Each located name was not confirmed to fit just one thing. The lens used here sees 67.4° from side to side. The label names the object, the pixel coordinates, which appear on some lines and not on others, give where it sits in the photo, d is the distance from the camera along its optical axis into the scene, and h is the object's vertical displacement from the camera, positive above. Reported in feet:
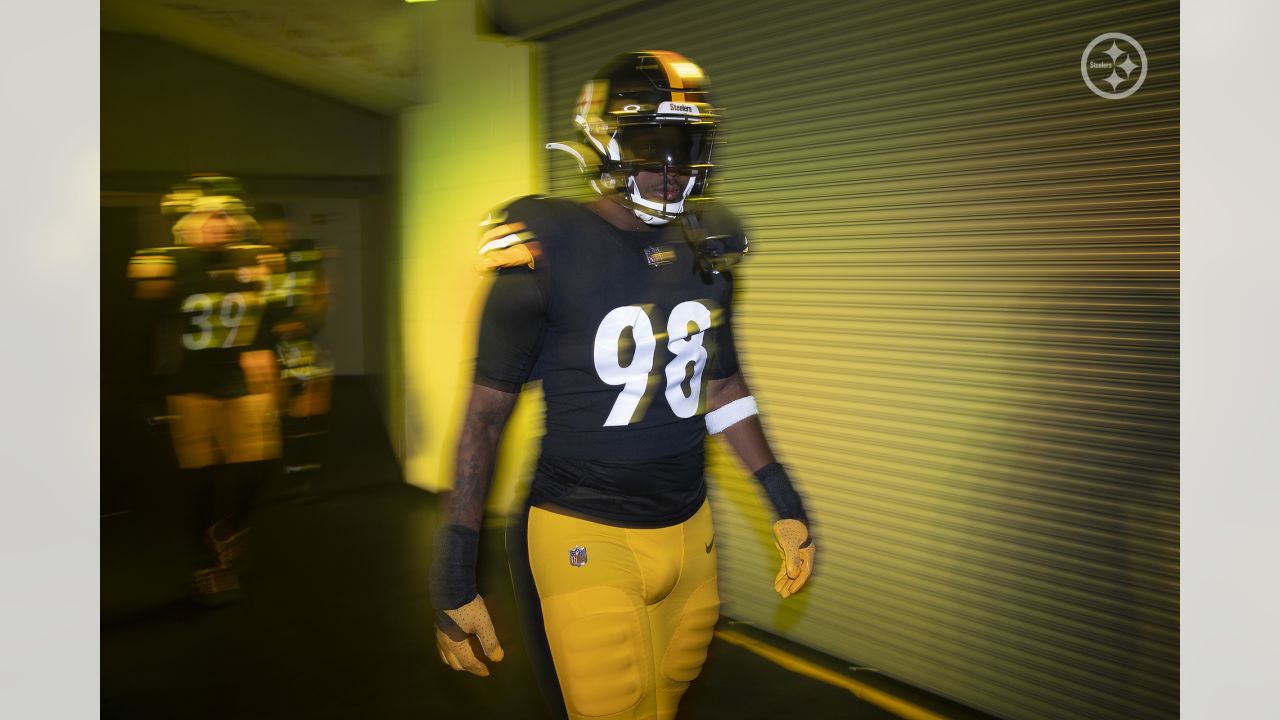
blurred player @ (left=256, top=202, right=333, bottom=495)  16.12 +0.43
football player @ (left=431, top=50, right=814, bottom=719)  5.72 -0.27
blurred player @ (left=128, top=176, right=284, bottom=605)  13.19 +0.10
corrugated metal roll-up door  8.66 +0.24
